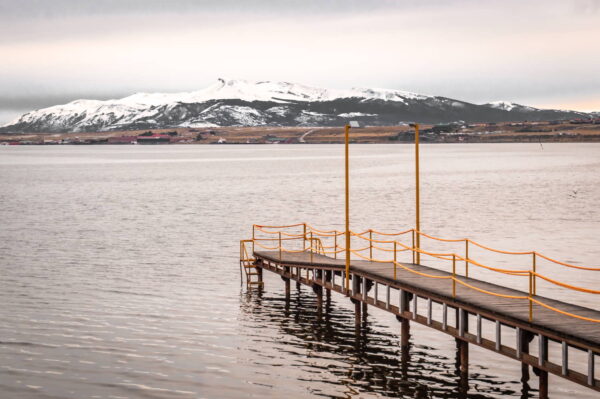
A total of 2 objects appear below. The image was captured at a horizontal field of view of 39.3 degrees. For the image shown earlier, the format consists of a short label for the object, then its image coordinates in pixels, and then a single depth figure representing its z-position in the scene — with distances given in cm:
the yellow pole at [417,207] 3078
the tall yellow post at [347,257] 2909
